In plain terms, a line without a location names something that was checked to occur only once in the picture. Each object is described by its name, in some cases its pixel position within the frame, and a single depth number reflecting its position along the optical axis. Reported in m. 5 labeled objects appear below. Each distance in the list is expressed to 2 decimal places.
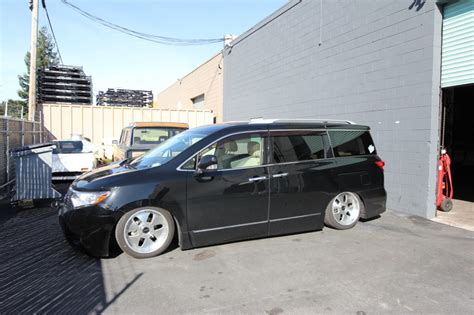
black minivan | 4.44
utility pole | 15.02
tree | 40.50
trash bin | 7.59
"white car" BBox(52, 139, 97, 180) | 10.40
